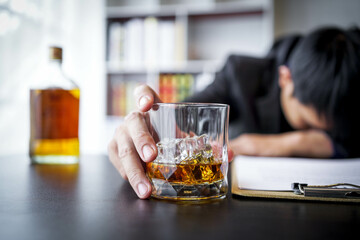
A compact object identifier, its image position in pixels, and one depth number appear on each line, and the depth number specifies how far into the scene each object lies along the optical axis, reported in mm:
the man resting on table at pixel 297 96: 1125
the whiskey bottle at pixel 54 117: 782
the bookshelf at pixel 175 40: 2758
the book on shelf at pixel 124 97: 2933
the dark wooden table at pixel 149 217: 311
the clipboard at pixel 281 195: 445
